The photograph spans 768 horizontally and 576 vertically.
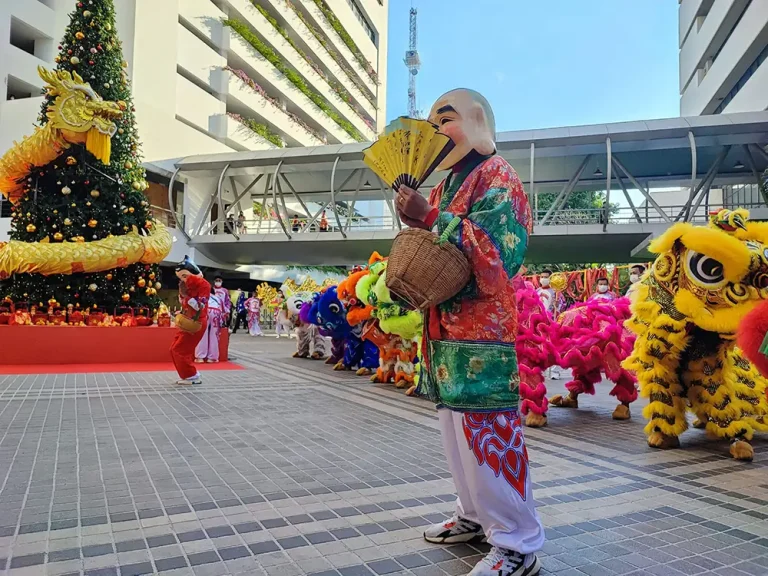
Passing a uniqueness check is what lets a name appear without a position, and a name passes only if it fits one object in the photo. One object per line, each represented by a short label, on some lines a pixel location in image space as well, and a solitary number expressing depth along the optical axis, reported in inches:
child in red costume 285.4
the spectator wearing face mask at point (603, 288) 351.3
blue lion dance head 366.9
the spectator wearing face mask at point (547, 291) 416.5
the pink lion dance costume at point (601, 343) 232.5
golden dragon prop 361.1
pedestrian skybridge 655.8
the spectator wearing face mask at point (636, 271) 340.6
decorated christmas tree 369.7
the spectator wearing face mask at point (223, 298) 431.6
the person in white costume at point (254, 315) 845.8
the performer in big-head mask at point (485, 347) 88.7
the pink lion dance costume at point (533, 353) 210.4
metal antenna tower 2325.3
